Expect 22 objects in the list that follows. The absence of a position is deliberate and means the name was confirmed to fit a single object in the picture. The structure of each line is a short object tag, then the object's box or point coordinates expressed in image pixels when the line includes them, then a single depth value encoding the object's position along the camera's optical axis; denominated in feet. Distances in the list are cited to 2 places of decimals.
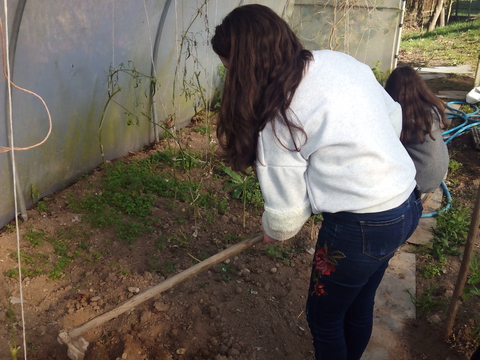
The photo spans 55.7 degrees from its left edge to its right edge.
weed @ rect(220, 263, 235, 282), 10.05
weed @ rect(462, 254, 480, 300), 7.78
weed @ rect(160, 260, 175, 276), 9.91
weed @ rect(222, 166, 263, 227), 13.12
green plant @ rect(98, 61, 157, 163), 12.80
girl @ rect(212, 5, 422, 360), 4.81
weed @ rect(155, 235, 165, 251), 10.59
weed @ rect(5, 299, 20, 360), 8.18
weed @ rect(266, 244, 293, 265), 10.85
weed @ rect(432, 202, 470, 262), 11.40
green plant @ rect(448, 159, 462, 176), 15.55
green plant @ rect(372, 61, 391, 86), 24.47
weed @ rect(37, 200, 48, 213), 11.23
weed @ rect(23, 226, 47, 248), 10.10
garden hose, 17.51
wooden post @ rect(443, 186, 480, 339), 7.66
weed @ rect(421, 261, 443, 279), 10.63
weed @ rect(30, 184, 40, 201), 11.21
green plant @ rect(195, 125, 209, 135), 17.51
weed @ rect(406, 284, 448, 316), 9.48
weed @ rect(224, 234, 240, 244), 11.26
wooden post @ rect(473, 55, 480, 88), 22.88
